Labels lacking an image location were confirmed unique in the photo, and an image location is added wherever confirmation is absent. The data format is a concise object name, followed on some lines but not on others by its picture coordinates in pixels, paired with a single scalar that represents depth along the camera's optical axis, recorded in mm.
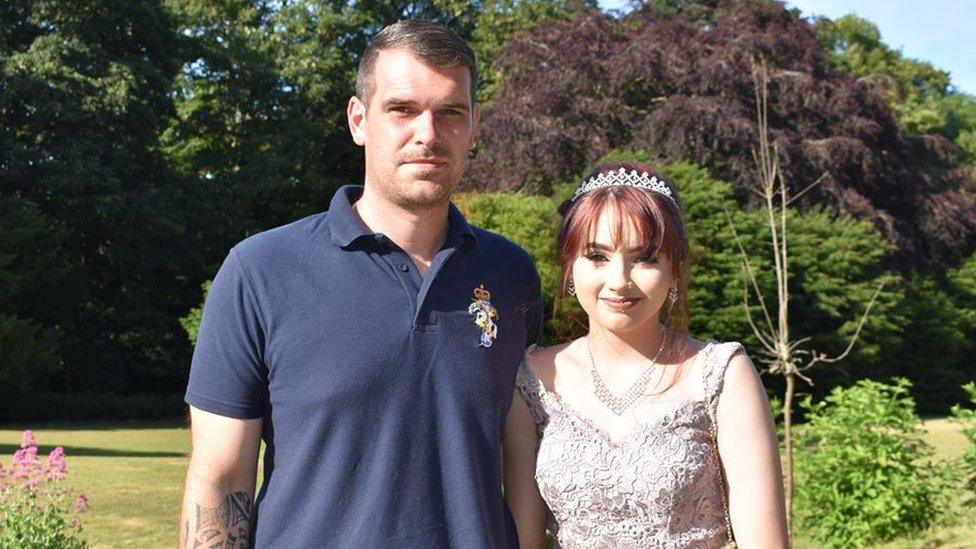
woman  2596
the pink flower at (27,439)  6859
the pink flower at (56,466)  7055
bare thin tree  8297
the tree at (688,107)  24520
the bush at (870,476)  8688
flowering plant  6820
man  2424
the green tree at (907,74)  36750
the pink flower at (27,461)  6977
